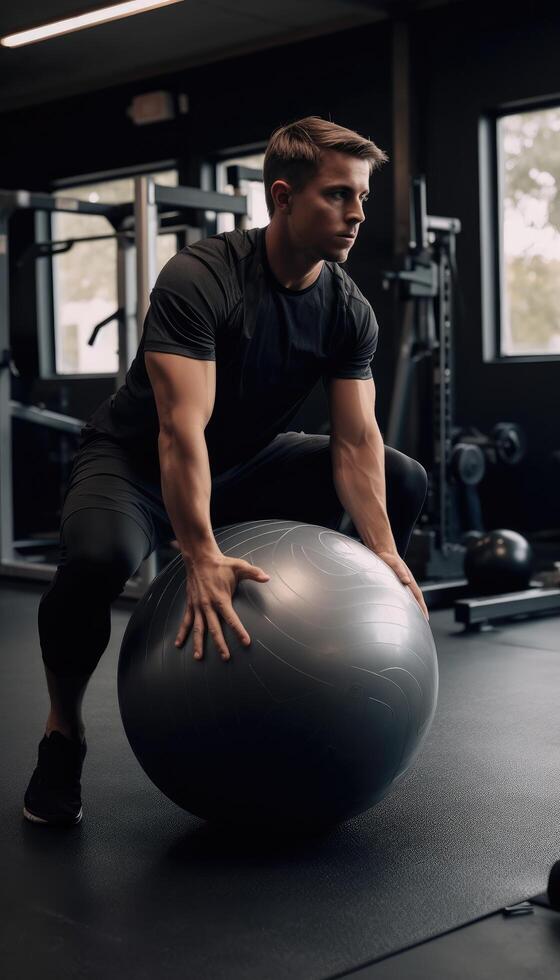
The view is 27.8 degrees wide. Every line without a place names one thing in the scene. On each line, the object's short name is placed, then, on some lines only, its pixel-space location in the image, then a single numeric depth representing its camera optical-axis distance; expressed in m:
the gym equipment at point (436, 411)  4.74
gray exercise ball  1.64
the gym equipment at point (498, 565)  4.18
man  1.80
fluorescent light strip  5.55
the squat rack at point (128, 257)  4.36
